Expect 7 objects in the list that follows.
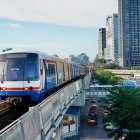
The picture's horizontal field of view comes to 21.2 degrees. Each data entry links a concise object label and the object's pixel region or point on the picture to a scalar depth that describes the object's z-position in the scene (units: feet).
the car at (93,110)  190.63
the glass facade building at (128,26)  617.21
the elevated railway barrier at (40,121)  27.01
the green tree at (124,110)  90.33
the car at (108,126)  101.15
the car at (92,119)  174.08
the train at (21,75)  57.62
